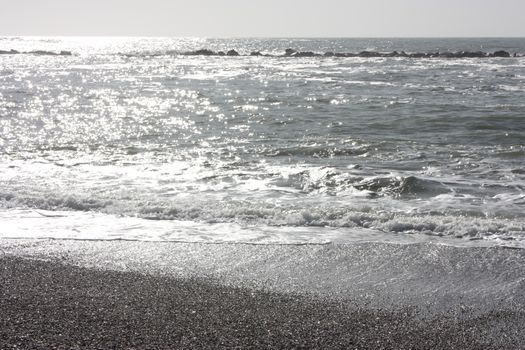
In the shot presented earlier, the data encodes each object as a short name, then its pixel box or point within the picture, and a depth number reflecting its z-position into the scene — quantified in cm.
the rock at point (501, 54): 6525
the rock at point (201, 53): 7952
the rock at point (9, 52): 8088
